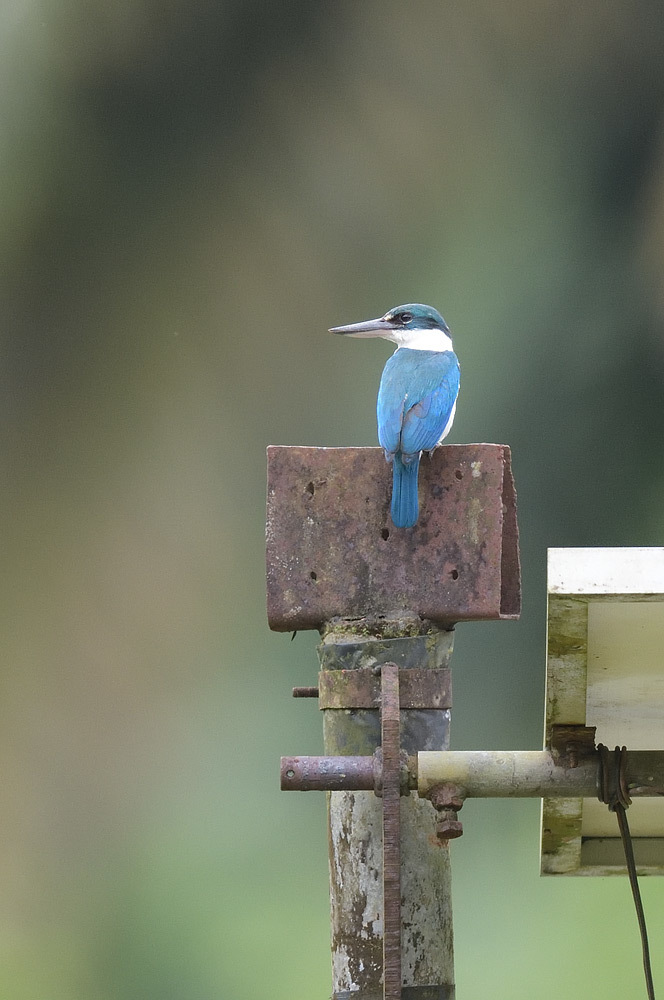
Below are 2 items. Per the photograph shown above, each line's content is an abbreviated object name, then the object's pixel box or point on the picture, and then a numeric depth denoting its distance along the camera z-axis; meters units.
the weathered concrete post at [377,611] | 15.48
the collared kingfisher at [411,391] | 15.57
